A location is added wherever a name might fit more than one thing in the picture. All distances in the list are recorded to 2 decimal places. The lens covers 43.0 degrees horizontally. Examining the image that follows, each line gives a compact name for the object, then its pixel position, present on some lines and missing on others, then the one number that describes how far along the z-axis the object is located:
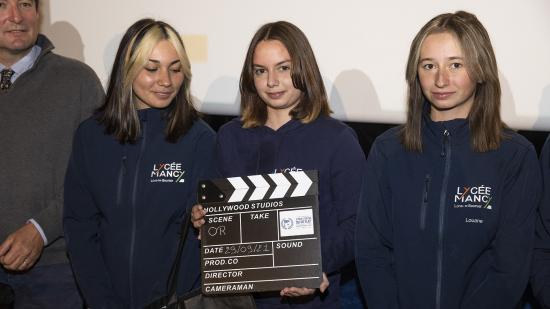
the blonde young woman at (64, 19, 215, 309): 3.05
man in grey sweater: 3.46
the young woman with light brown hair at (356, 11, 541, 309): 2.58
